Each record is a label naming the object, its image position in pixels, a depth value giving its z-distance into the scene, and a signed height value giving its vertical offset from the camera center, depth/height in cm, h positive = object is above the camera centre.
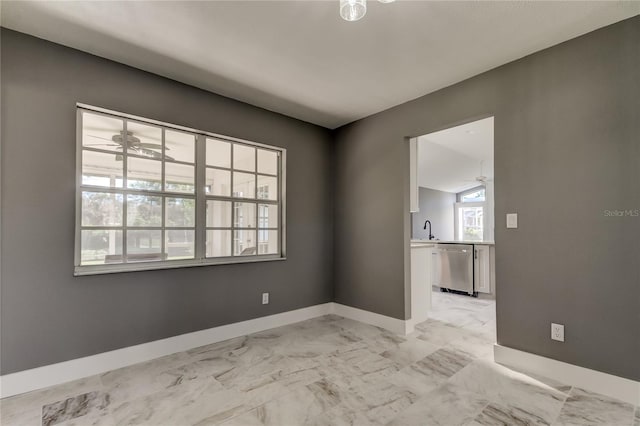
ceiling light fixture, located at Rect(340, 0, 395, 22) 156 +109
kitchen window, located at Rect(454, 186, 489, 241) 912 +8
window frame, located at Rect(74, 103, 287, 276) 239 +18
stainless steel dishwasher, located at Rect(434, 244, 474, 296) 524 -89
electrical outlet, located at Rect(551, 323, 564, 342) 226 -86
